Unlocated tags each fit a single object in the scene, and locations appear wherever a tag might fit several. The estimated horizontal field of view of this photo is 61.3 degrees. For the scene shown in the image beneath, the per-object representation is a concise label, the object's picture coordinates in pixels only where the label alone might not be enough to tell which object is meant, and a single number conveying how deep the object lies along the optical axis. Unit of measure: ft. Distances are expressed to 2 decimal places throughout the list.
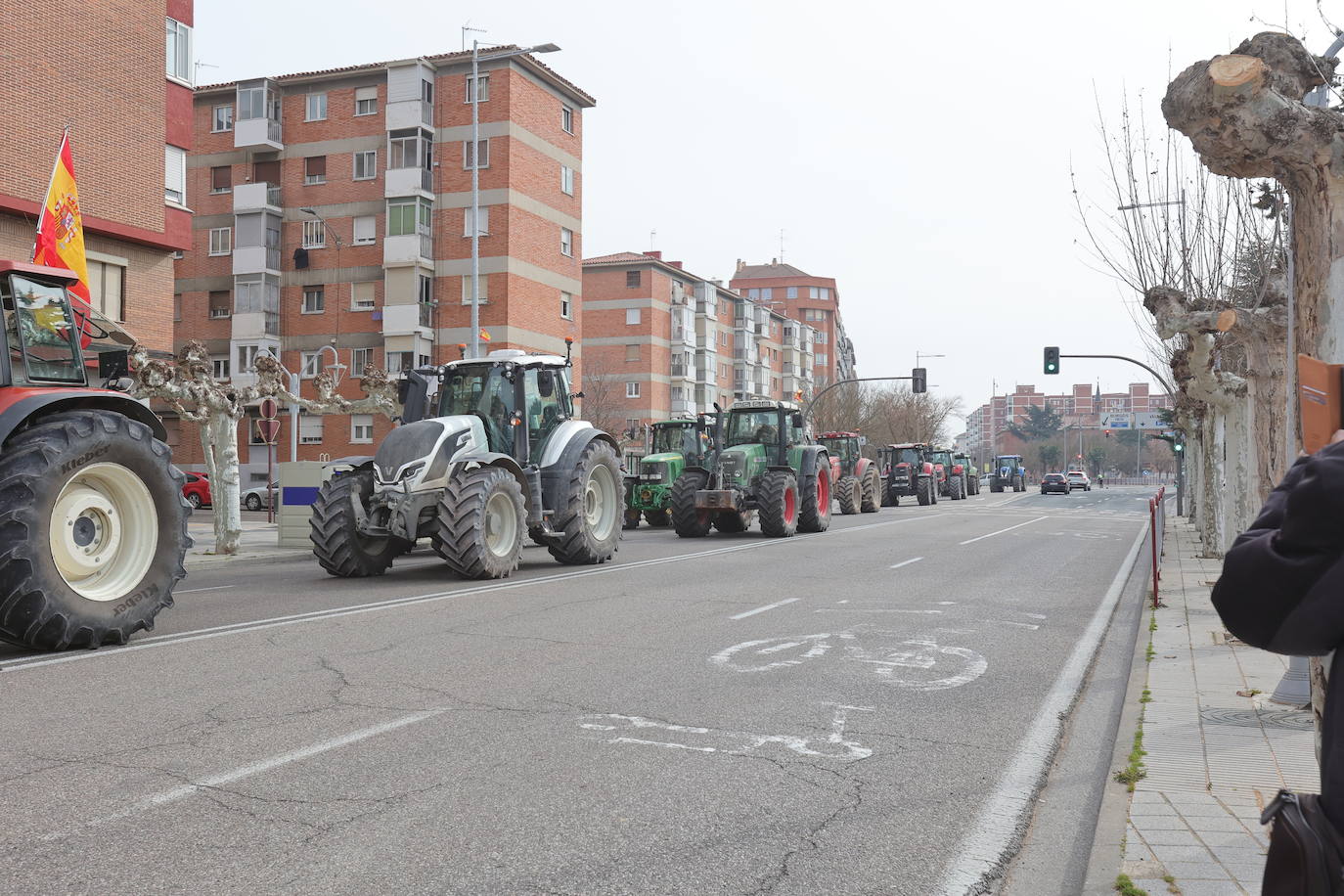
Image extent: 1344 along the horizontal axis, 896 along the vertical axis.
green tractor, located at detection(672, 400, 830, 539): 71.72
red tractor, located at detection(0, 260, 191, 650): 23.50
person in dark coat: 7.16
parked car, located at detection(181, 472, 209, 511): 121.70
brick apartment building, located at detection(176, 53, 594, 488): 136.98
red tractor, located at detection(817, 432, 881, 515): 112.37
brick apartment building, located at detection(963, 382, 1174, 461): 490.77
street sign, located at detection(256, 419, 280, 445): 76.02
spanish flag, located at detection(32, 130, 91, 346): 44.93
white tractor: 40.88
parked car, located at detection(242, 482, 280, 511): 130.82
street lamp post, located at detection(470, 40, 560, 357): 83.06
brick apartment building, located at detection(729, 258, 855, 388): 381.60
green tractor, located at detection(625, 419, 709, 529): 82.74
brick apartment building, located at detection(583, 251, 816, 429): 228.02
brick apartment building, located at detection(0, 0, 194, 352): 64.59
